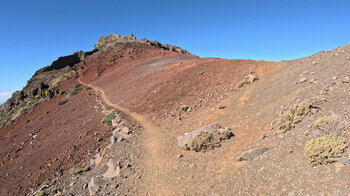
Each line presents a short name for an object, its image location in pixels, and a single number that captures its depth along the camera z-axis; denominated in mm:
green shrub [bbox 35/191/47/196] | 10680
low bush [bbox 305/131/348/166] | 5637
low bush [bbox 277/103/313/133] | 8281
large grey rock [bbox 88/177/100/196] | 9229
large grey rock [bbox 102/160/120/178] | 10091
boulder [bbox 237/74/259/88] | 17438
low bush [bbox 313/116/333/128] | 7093
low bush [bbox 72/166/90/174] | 11692
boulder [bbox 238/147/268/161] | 7734
